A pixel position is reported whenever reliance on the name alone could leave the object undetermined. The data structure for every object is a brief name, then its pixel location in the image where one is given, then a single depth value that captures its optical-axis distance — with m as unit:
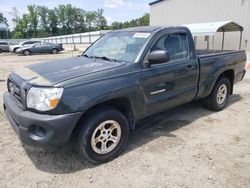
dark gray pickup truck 2.21
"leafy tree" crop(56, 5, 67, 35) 78.44
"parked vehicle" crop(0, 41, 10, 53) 22.23
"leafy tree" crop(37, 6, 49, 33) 74.09
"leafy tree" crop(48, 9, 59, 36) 76.93
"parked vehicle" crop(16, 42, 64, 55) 18.92
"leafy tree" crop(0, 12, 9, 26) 79.13
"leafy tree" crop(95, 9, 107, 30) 79.32
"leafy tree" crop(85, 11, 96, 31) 79.05
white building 14.78
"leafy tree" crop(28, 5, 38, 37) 64.85
